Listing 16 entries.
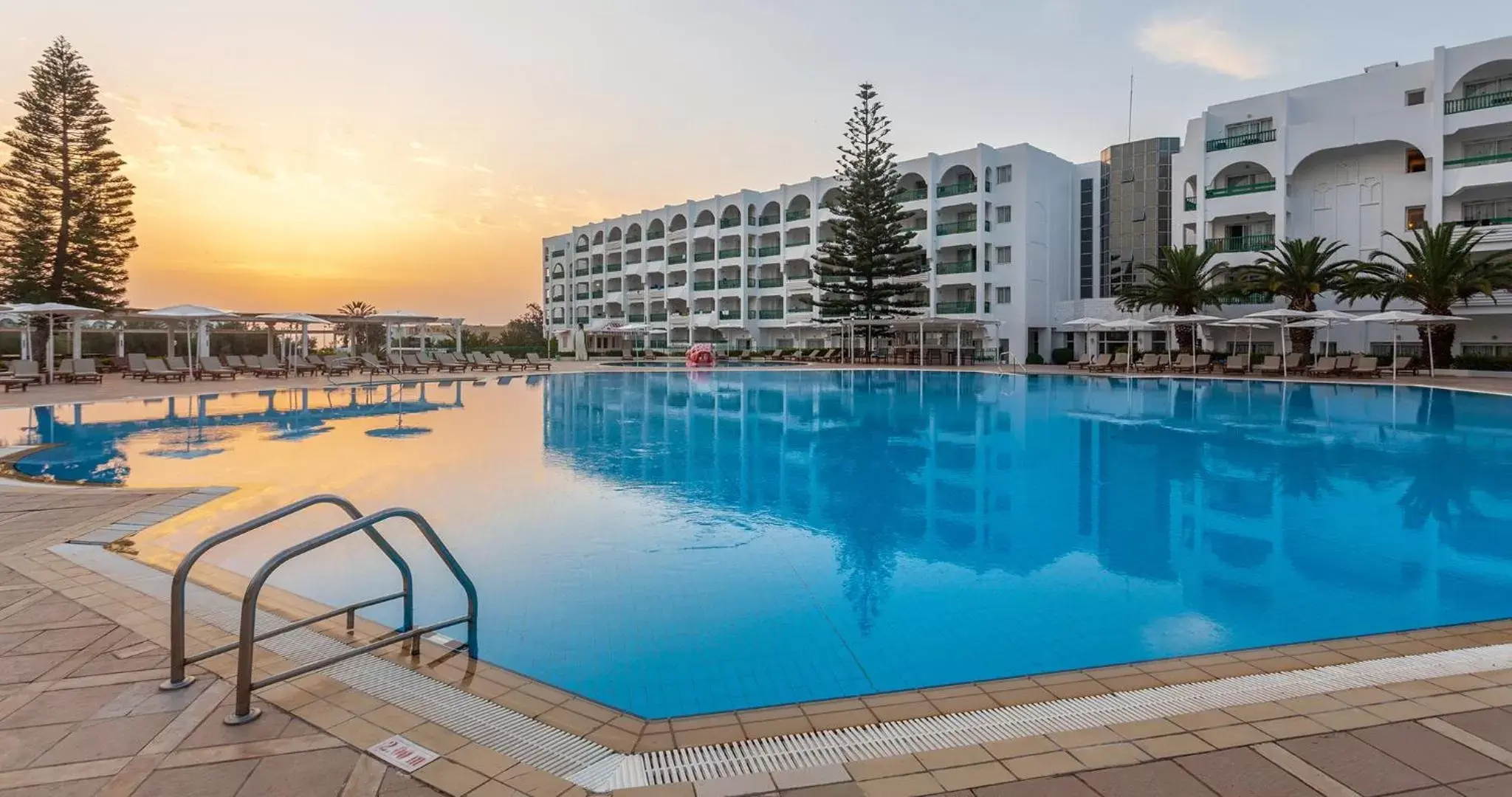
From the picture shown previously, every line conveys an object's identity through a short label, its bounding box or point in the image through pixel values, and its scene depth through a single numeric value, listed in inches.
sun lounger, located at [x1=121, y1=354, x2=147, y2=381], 852.6
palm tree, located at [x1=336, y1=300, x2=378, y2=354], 1887.3
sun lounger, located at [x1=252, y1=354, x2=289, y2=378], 938.1
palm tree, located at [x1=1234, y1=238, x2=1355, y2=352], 987.9
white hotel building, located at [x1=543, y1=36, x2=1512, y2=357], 999.6
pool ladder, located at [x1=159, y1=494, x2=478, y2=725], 99.4
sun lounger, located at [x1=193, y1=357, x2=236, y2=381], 871.1
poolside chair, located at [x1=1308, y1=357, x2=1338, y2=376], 899.4
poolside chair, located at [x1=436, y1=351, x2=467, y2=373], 1147.9
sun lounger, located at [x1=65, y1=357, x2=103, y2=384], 795.4
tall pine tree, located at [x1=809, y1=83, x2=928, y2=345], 1333.7
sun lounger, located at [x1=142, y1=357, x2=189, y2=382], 836.0
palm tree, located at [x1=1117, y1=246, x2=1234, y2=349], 1072.2
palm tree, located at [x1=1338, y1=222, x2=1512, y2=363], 877.8
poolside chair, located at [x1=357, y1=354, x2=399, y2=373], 1034.7
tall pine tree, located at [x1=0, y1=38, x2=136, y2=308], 1004.6
